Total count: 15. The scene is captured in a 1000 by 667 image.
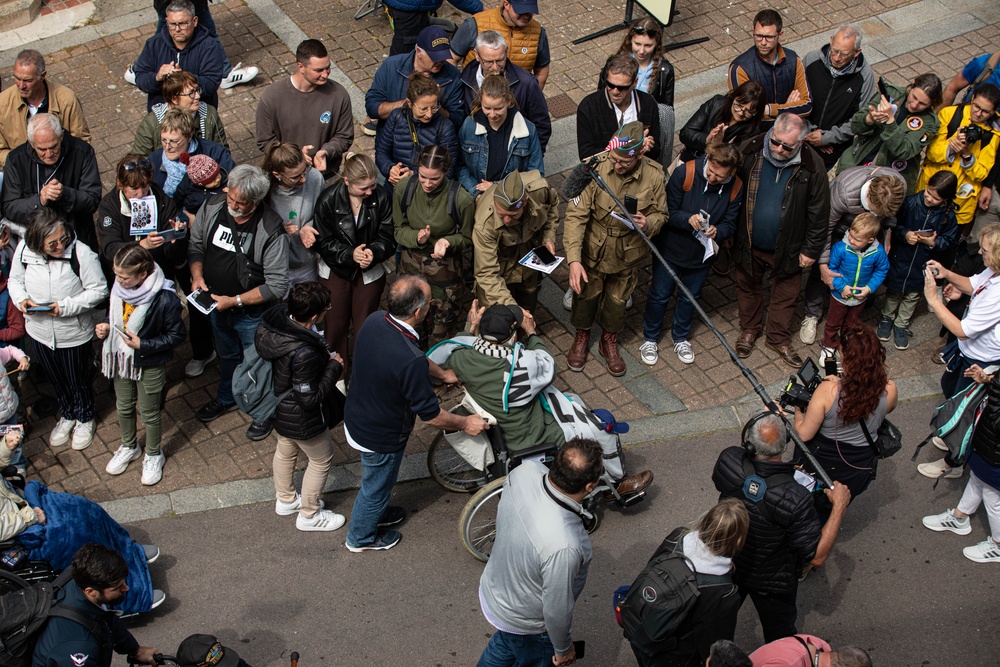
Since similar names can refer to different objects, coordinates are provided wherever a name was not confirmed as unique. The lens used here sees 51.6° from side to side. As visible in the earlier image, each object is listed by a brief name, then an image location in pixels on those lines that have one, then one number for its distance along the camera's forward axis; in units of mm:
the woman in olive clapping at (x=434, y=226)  6852
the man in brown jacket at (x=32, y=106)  7676
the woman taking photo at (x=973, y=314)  6609
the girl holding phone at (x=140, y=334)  6371
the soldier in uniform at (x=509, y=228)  6809
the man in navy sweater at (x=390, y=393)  5668
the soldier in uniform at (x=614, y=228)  7141
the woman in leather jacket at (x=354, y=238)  6863
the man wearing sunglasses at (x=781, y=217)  7246
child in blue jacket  7430
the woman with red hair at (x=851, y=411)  5629
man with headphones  5191
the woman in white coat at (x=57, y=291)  6480
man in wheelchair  6086
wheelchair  6129
